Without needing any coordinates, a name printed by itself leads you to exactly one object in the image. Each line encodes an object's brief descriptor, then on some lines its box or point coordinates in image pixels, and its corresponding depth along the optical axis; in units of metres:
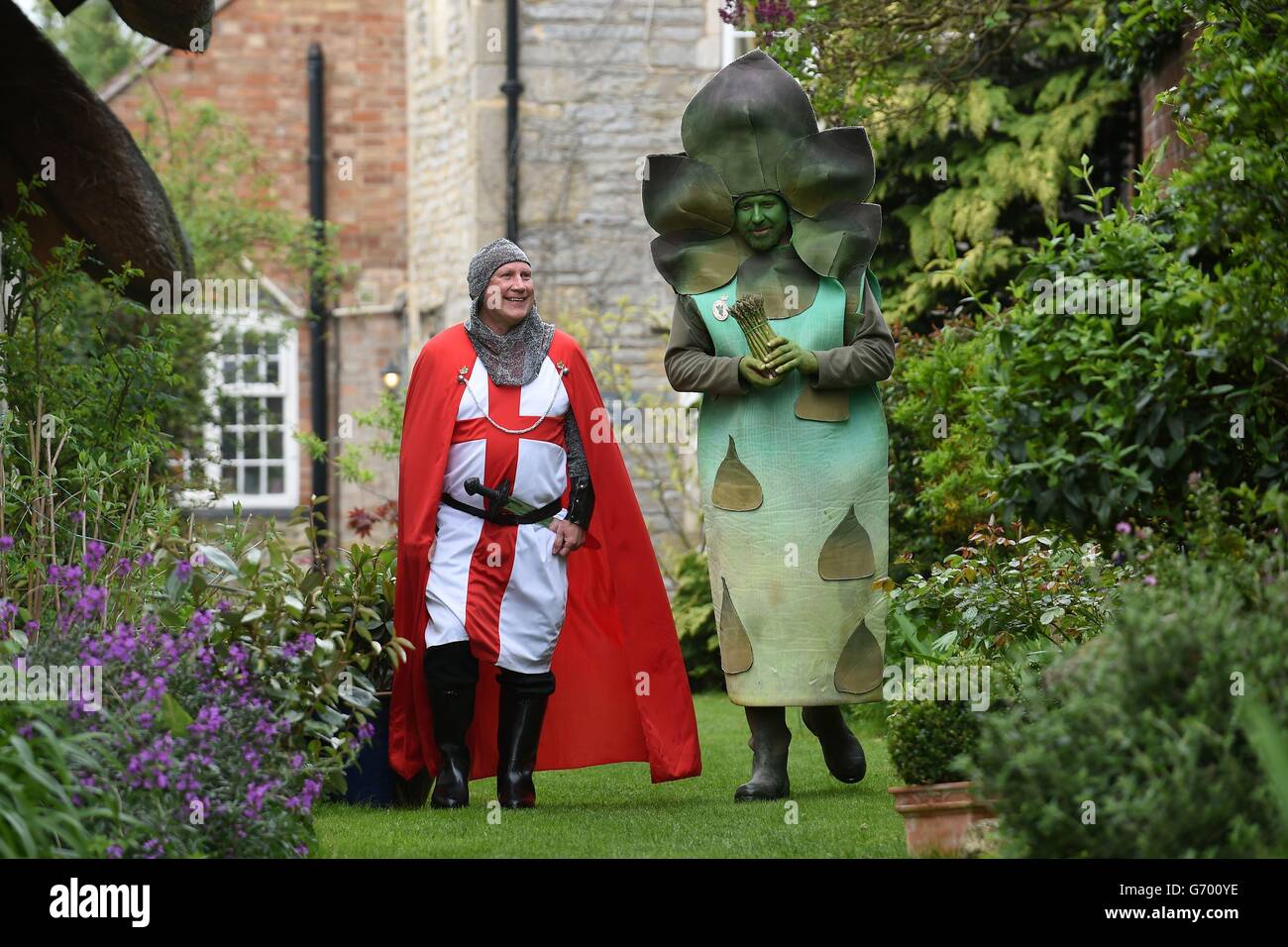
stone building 14.70
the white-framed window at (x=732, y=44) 14.91
